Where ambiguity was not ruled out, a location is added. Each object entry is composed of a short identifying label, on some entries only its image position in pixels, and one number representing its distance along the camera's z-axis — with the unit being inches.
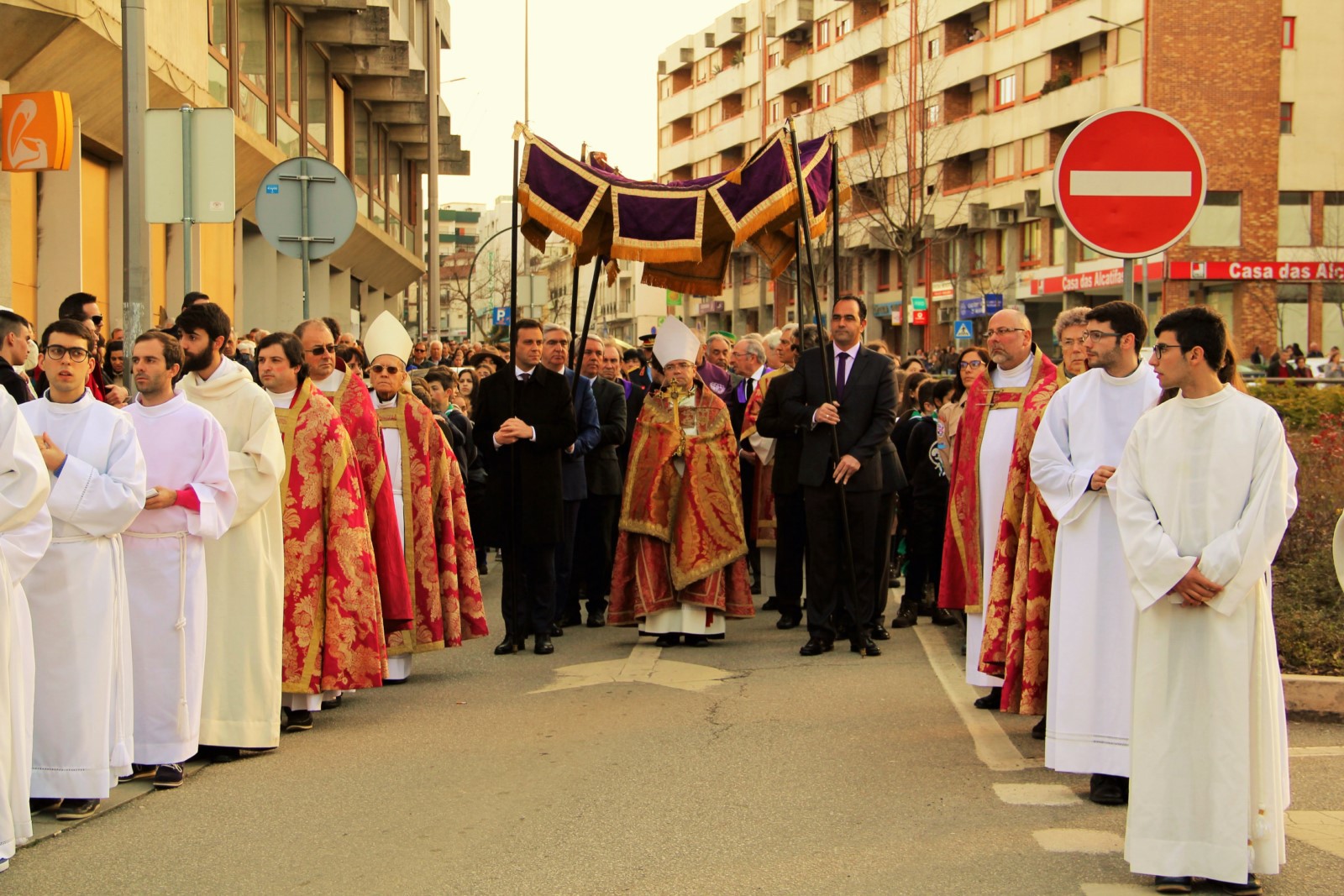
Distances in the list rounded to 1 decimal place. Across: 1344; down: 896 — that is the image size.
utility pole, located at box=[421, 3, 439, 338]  1204.5
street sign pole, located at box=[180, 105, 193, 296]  402.9
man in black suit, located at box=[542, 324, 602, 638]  459.2
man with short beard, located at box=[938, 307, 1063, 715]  302.4
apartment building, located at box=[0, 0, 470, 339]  614.5
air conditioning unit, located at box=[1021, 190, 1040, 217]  2150.6
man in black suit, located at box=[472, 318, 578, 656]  422.0
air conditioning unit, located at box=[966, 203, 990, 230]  2279.8
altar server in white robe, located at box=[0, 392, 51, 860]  226.5
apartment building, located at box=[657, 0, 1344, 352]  1942.7
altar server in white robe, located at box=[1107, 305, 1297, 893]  211.5
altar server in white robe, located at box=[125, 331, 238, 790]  279.0
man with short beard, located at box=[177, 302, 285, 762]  299.1
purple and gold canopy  445.4
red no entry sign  322.0
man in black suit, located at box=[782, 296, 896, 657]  411.5
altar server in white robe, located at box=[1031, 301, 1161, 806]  265.9
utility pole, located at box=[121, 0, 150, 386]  402.9
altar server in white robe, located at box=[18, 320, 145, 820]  254.1
